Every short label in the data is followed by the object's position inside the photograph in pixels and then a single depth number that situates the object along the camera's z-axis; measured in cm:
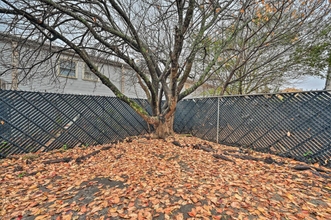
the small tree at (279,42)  436
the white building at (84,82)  653
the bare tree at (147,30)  313
